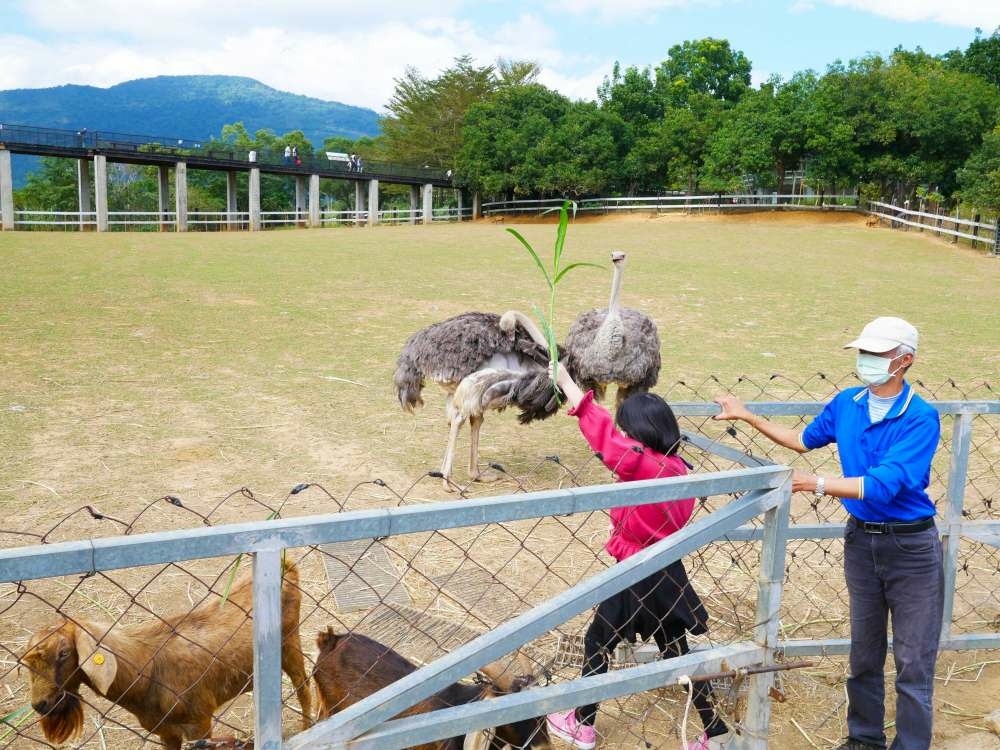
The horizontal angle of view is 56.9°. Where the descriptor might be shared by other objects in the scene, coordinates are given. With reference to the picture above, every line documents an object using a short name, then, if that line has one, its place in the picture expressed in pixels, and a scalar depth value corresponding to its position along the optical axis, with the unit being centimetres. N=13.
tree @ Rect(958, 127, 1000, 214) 2383
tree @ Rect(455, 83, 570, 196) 4122
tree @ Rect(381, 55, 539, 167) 5009
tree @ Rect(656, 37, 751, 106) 5044
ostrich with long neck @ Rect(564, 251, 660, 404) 711
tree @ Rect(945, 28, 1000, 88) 5166
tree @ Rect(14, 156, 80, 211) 5031
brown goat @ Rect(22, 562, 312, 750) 280
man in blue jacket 336
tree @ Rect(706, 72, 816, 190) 3516
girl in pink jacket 352
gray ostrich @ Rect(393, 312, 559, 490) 680
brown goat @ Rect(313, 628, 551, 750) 303
